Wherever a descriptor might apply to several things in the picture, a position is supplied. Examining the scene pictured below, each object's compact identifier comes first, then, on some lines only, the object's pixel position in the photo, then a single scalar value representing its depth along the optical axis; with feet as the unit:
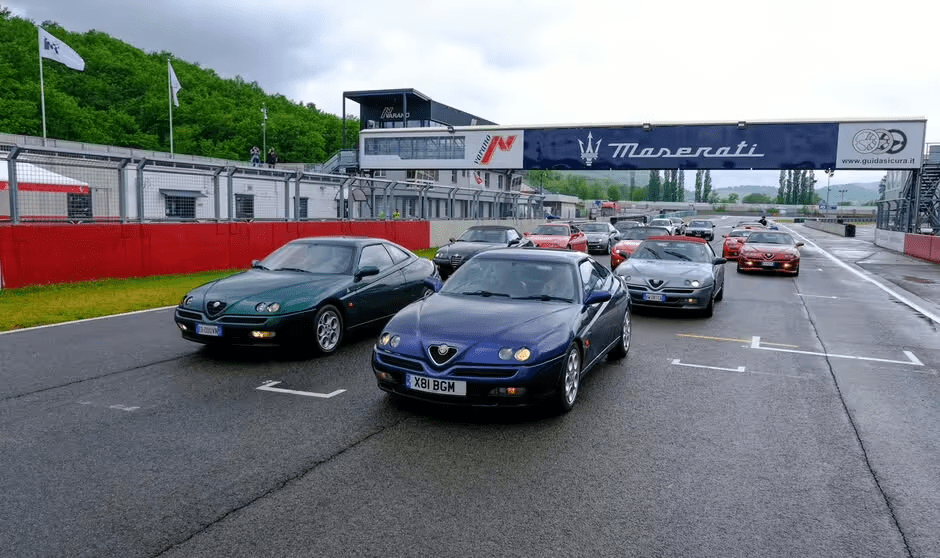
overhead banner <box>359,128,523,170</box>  143.33
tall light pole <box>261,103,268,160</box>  206.49
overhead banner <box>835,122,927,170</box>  120.37
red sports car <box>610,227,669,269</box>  64.13
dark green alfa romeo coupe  24.14
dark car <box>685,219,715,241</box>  125.90
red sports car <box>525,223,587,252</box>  75.25
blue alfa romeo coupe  17.24
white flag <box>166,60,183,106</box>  130.04
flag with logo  102.78
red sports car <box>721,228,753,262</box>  85.87
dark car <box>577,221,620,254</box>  98.48
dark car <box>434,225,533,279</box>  58.59
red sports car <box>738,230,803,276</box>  64.49
